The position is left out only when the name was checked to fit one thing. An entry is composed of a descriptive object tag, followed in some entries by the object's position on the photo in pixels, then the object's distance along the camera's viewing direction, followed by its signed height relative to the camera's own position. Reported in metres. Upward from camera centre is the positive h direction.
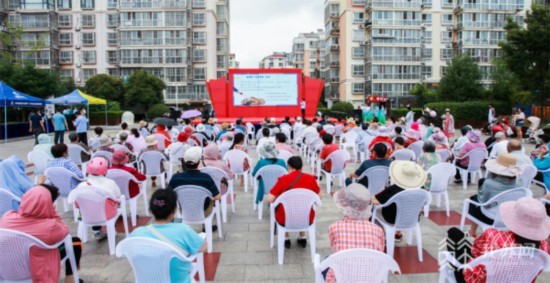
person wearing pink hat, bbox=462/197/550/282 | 2.30 -0.71
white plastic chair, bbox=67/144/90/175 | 7.68 -0.68
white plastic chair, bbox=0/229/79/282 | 2.66 -0.95
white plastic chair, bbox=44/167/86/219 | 5.09 -0.80
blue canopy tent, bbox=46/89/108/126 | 19.81 +1.00
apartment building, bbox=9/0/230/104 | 43.97 +9.12
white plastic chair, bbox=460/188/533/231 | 3.76 -0.88
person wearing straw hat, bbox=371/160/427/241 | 3.88 -0.69
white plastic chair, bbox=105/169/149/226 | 4.98 -0.84
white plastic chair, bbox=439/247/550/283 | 2.27 -0.90
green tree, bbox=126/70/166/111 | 36.25 +2.68
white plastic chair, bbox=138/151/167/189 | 6.75 -0.81
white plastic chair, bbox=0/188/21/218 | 3.88 -0.83
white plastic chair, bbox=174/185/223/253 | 4.06 -0.95
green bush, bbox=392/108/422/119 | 30.63 +0.22
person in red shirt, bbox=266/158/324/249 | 4.09 -0.72
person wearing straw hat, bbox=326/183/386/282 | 2.63 -0.78
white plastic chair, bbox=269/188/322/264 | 3.85 -0.96
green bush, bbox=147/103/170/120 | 35.09 +0.56
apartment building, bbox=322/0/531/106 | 44.19 +8.92
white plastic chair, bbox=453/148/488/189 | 6.98 -0.86
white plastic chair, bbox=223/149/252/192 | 6.80 -0.80
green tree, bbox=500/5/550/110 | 19.12 +3.18
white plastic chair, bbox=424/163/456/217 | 5.28 -0.88
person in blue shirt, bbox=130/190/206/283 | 2.51 -0.76
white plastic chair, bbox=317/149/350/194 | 6.74 -0.83
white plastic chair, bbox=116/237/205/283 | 2.40 -0.88
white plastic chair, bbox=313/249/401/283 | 2.31 -0.91
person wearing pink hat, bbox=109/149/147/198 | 5.16 -0.68
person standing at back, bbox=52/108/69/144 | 13.96 -0.25
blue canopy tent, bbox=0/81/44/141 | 14.48 +0.77
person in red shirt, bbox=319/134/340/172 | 6.77 -0.59
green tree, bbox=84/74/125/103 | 36.28 +2.91
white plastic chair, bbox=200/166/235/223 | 5.03 -0.80
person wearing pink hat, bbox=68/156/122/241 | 4.08 -0.74
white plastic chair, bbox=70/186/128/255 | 4.04 -0.99
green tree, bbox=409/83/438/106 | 35.81 +1.93
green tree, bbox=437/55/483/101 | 29.86 +2.61
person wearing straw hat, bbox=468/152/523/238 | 3.81 -0.65
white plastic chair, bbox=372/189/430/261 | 3.80 -0.98
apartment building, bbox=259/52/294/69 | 108.62 +15.70
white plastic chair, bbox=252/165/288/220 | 5.11 -0.77
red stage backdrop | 20.56 +1.25
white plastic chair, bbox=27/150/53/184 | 6.73 -0.69
